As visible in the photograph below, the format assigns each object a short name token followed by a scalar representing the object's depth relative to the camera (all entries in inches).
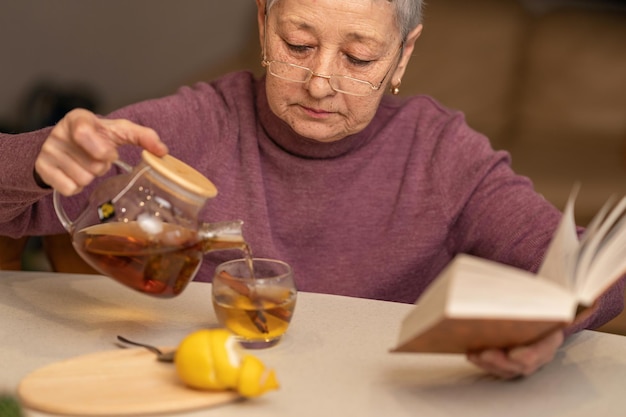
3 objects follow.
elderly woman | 70.8
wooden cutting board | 53.8
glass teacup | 59.1
